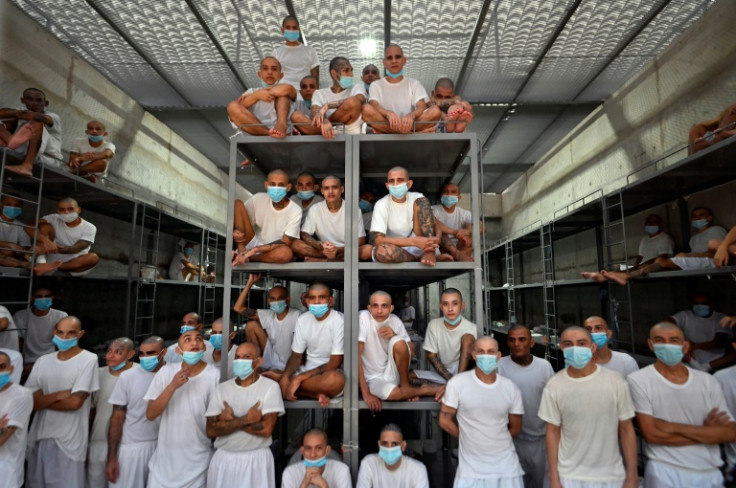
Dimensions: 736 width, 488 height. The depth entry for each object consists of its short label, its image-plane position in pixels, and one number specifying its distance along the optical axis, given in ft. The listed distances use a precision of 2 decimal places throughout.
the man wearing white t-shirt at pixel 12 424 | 13.07
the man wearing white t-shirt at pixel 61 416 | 15.10
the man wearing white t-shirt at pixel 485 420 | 13.10
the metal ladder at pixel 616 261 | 25.41
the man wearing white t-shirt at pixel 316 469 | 13.55
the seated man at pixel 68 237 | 22.54
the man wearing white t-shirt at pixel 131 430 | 15.03
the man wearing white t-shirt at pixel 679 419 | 12.48
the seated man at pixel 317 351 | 15.28
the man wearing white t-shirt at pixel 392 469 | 13.74
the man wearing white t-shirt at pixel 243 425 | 13.78
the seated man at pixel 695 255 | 19.41
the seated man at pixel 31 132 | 19.13
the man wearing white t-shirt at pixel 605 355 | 16.25
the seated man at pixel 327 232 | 16.66
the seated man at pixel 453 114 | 17.24
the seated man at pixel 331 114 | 16.85
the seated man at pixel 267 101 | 16.92
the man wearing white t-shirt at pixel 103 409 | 16.01
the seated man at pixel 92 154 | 23.90
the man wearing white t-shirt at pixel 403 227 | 15.85
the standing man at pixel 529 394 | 15.60
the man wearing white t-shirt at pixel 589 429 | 12.49
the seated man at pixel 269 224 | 16.24
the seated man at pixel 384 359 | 15.28
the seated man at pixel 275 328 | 18.13
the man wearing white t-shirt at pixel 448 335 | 16.25
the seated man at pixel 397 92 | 18.76
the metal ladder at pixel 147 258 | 31.48
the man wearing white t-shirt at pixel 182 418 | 13.94
